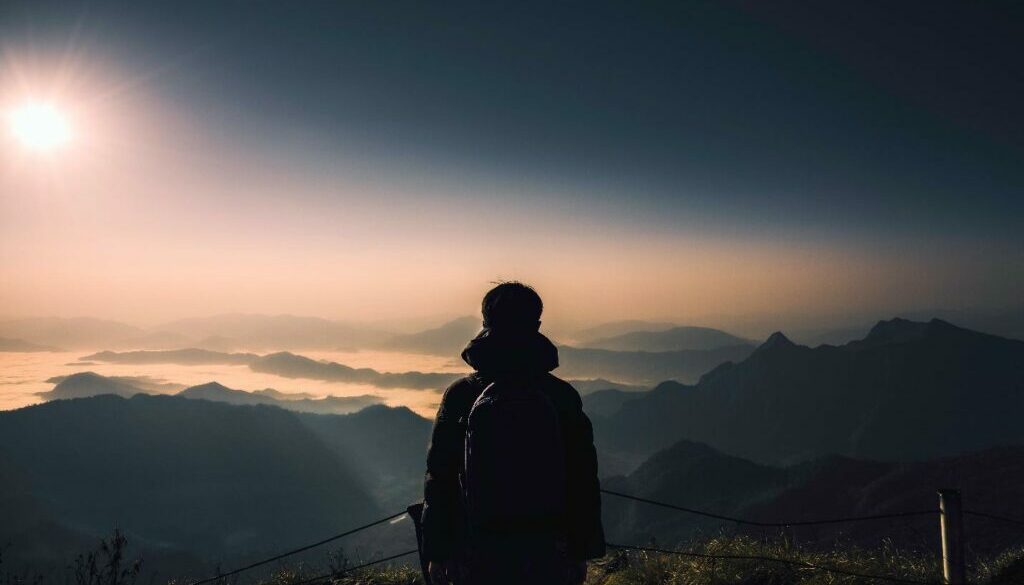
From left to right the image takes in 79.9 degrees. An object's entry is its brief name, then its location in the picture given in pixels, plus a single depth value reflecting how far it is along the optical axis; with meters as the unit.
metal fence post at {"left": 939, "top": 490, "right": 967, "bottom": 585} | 6.17
